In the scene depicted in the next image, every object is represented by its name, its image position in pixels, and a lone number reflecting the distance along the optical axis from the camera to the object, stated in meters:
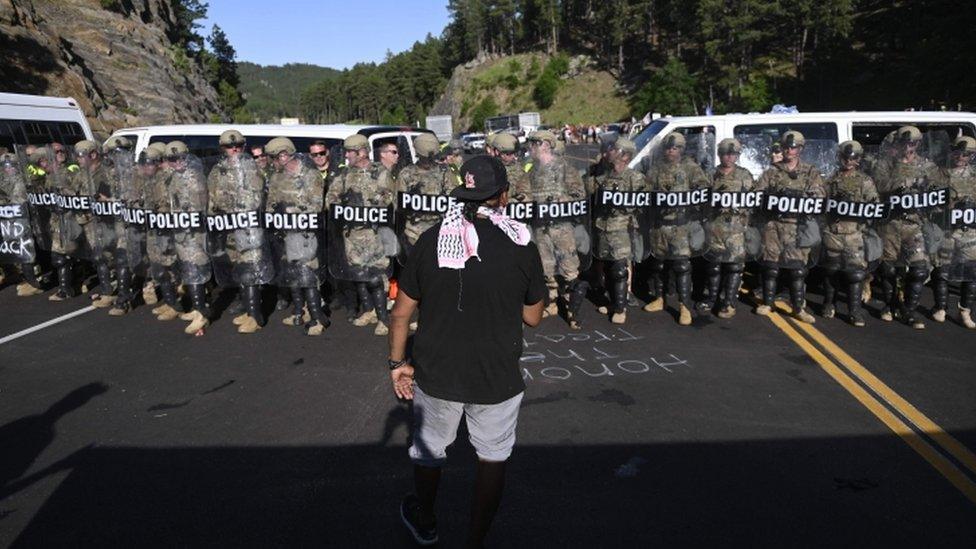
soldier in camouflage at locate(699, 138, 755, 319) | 6.90
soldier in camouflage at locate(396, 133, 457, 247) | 6.69
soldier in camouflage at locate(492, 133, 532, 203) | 6.80
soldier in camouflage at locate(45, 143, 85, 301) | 8.16
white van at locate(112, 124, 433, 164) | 8.30
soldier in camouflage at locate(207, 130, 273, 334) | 6.57
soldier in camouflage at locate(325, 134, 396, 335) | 6.61
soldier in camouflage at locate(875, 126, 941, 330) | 6.59
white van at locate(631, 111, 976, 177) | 7.82
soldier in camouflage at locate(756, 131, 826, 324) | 6.76
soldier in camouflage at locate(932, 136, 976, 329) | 6.63
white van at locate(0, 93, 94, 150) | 9.34
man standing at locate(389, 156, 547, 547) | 2.77
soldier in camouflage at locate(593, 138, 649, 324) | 6.87
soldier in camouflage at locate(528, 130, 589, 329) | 6.79
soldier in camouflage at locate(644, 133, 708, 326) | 6.91
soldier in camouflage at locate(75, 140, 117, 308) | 7.71
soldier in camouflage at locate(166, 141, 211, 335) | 6.67
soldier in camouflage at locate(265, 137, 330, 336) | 6.56
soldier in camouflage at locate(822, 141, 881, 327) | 6.64
